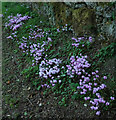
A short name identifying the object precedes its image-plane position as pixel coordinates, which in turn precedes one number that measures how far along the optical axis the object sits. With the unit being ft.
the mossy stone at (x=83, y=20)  15.05
